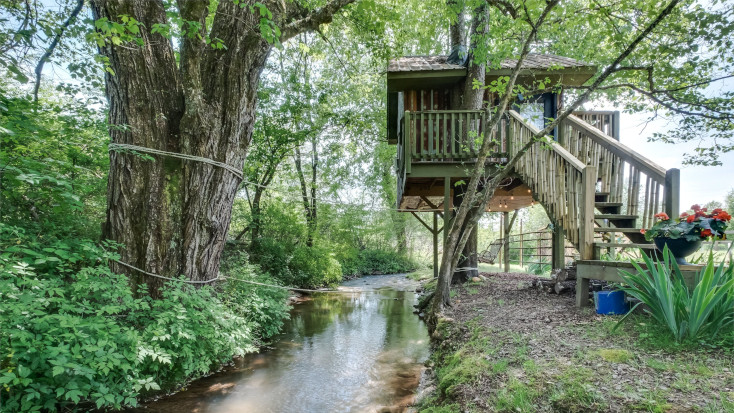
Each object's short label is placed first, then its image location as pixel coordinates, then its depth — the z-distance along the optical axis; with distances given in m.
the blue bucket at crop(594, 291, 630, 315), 3.51
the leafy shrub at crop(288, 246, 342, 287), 9.19
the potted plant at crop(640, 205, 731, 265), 3.07
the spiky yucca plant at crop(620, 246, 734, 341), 2.44
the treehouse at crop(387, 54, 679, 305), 4.12
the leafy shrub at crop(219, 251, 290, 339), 4.64
